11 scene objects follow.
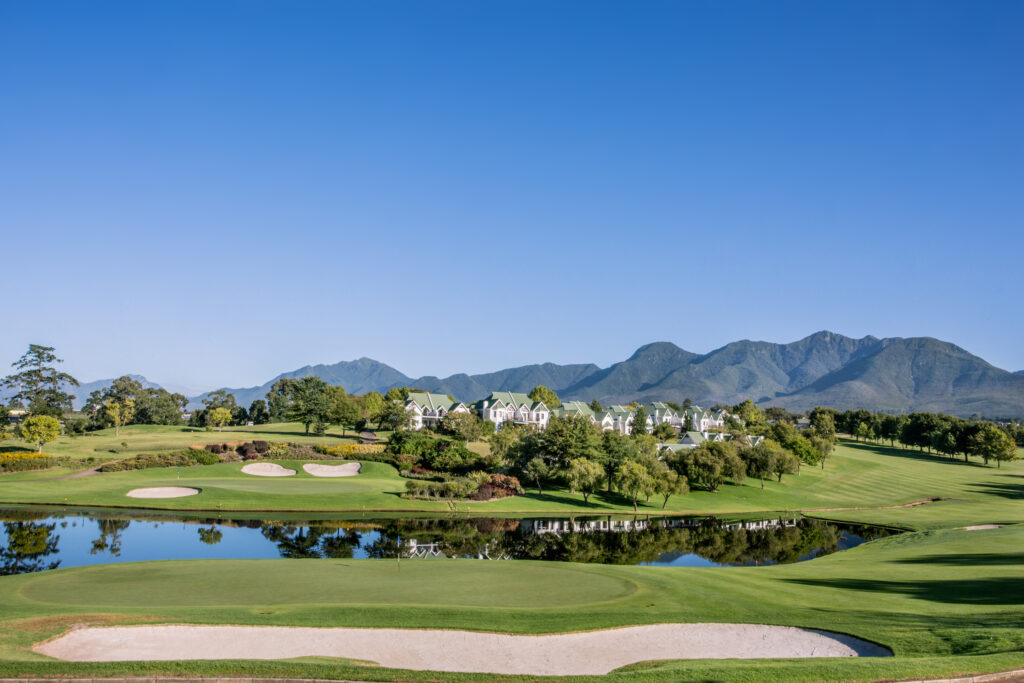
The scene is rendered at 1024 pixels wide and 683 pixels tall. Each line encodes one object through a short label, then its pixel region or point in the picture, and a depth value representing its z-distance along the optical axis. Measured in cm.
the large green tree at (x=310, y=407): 10656
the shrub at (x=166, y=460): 5994
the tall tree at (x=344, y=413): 10445
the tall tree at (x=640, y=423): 12171
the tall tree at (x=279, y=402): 14066
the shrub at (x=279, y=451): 7229
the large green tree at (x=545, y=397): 15918
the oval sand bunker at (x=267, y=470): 6316
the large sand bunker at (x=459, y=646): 1633
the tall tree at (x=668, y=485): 6106
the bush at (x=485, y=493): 5840
